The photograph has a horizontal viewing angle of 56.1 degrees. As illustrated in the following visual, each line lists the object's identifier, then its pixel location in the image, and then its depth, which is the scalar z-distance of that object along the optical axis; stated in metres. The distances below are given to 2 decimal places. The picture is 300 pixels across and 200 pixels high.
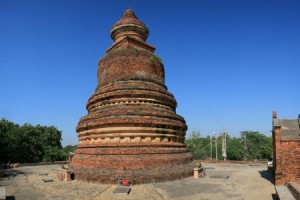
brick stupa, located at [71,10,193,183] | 15.41
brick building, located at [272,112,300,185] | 14.21
